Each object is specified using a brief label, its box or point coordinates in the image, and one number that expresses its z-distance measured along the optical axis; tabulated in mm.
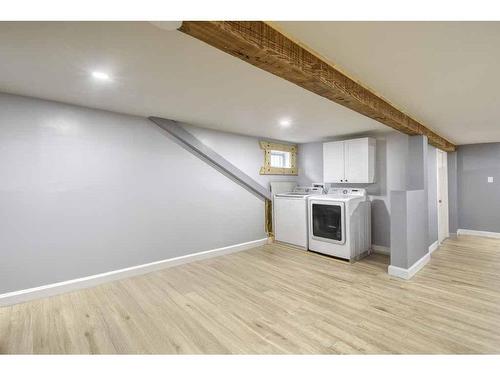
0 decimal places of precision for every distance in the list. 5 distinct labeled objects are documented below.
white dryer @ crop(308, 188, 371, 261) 3660
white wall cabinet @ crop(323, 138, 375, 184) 3955
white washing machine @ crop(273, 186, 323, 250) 4273
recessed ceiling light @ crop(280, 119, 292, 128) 3312
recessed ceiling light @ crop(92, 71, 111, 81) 1902
